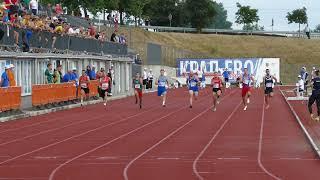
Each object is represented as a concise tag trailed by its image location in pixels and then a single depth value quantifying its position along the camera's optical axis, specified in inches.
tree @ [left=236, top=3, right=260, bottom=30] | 5841.5
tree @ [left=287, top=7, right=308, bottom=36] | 6274.6
